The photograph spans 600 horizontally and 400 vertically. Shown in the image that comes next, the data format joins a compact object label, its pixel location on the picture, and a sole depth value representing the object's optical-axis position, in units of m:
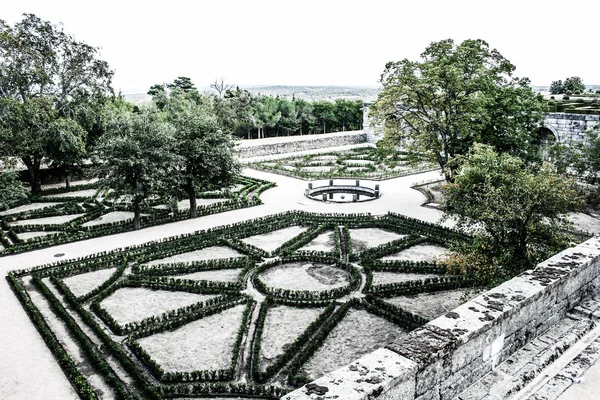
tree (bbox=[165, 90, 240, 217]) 24.70
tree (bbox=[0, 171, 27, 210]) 23.73
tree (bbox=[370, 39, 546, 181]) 24.88
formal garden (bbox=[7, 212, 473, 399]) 11.56
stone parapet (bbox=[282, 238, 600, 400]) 4.83
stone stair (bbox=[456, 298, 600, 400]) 5.68
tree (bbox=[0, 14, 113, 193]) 27.73
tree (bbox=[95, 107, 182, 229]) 22.31
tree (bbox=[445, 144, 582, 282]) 11.80
